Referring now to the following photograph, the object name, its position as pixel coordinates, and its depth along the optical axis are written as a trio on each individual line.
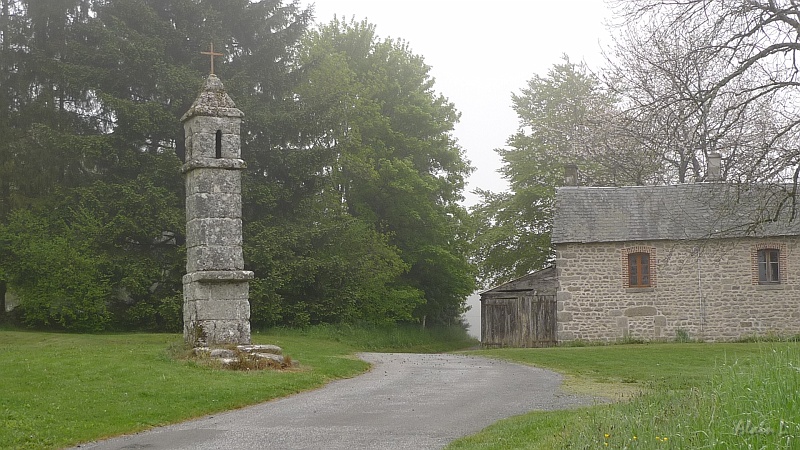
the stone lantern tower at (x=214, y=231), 16.77
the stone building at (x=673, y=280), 27.30
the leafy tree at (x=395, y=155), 33.41
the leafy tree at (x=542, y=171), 36.28
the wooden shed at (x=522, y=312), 28.97
